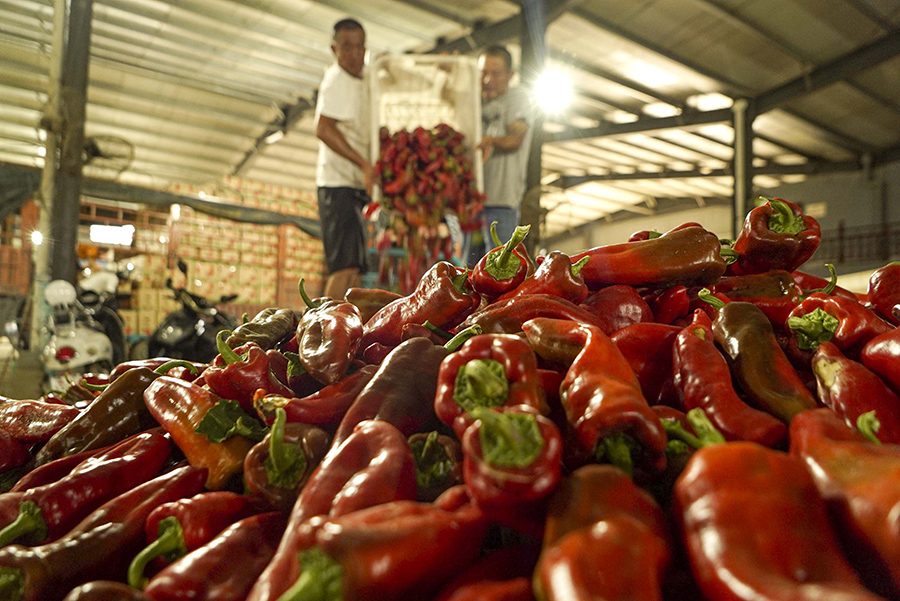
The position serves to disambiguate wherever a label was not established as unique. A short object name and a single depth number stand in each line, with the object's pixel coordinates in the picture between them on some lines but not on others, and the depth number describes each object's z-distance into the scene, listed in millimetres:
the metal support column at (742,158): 11898
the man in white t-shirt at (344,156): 4777
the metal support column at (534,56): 7707
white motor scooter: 5664
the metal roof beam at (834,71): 9703
